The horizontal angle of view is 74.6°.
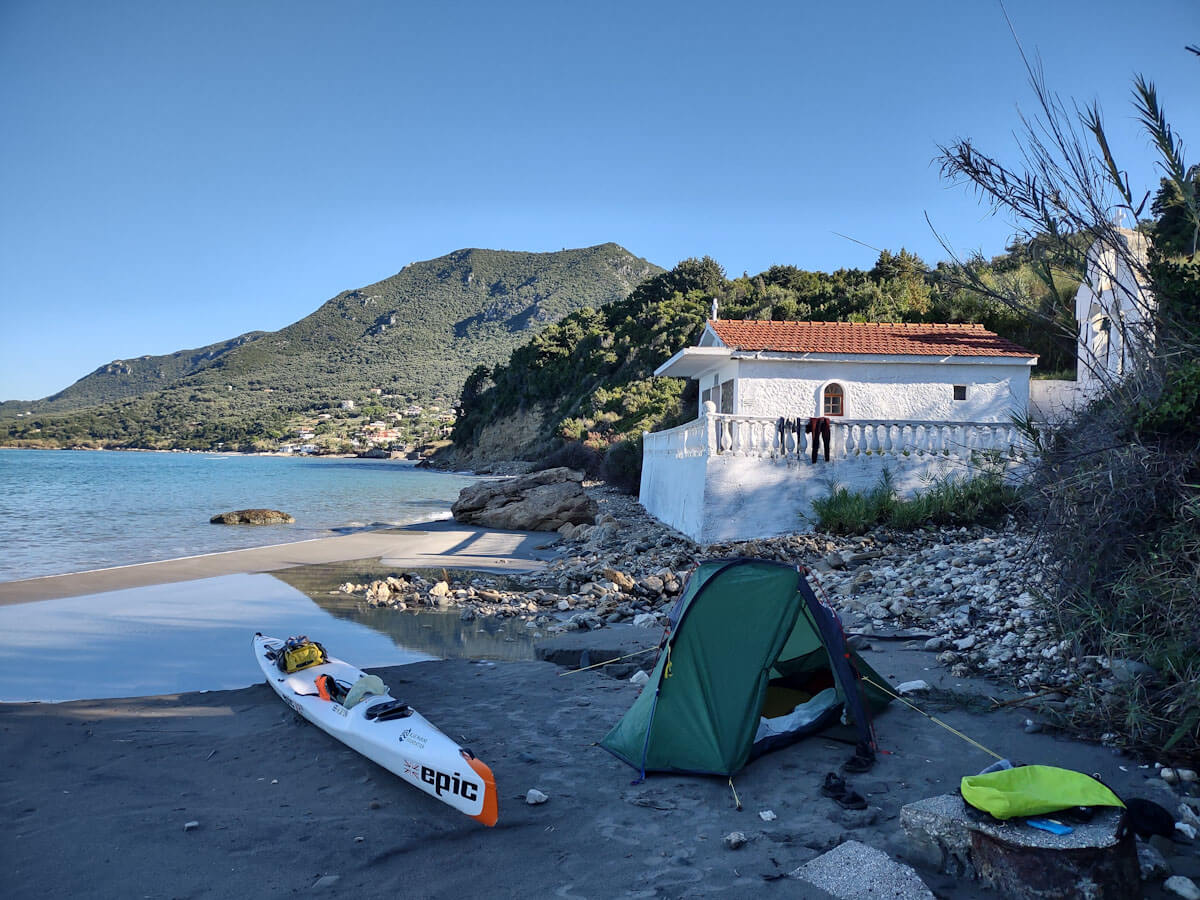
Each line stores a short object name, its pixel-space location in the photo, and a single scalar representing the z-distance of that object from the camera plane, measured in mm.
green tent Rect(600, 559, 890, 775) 5871
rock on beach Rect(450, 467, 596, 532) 25016
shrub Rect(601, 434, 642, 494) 32375
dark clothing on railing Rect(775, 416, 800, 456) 16031
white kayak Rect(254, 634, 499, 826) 5090
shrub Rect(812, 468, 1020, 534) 14680
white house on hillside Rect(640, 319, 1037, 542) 15922
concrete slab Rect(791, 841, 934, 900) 4047
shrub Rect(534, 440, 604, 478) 40875
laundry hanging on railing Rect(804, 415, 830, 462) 15984
